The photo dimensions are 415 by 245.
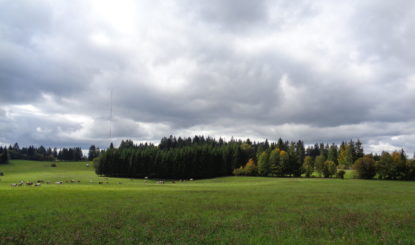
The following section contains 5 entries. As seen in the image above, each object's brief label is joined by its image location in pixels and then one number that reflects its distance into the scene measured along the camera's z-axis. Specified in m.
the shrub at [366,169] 102.19
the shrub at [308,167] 123.00
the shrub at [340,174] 107.38
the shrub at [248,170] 132.38
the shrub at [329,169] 112.25
